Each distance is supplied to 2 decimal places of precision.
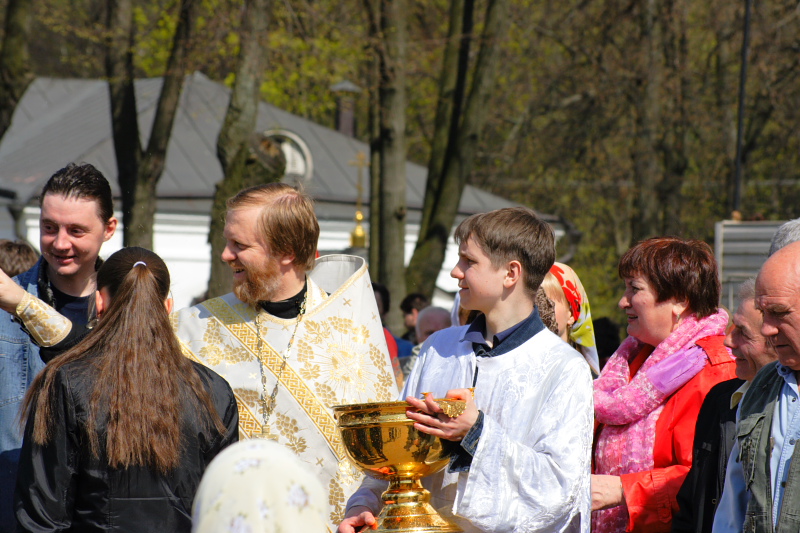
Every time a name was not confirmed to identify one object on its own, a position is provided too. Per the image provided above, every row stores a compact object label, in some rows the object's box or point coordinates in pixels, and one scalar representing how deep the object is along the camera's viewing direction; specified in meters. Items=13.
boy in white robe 5.75
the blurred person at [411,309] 20.50
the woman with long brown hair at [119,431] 5.95
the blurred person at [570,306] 8.30
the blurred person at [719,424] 6.80
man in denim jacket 7.61
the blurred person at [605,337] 11.83
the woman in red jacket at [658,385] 7.43
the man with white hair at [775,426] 5.60
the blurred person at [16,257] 10.74
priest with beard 7.56
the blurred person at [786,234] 7.10
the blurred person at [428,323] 15.48
